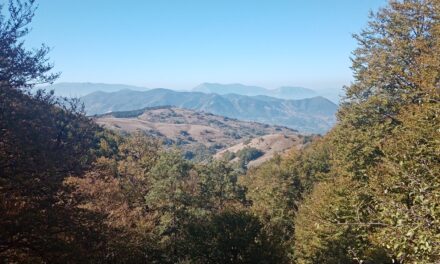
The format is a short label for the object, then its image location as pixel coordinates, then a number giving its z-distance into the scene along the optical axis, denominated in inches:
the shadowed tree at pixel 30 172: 561.9
